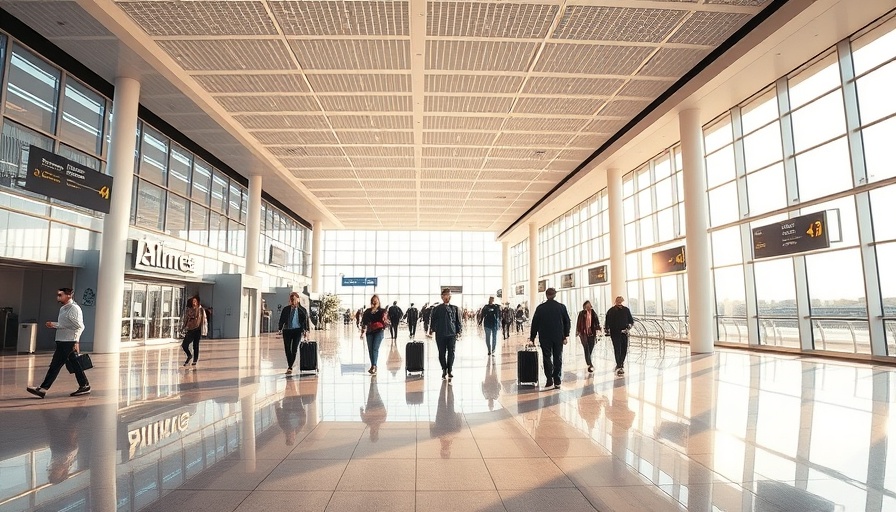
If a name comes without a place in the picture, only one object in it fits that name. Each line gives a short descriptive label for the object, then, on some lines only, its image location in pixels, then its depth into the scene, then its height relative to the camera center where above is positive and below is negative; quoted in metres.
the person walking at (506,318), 24.94 -0.21
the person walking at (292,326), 10.63 -0.21
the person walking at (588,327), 11.95 -0.31
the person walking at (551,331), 8.73 -0.29
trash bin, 15.61 -0.62
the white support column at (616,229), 22.55 +3.57
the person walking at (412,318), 26.20 -0.17
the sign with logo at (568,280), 33.78 +2.10
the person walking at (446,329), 9.88 -0.28
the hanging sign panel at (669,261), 20.13 +1.99
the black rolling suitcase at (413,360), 10.53 -0.89
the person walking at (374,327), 10.85 -0.25
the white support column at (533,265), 38.06 +3.47
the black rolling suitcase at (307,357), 10.63 -0.83
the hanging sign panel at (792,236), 13.40 +2.00
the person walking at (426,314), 27.60 +0.02
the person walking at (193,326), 12.56 -0.23
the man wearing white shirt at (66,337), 7.96 -0.29
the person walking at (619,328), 11.10 -0.31
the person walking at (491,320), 14.42 -0.17
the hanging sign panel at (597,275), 27.42 +2.00
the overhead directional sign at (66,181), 12.66 +3.43
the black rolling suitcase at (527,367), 8.99 -0.89
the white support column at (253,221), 26.22 +4.63
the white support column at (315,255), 39.84 +4.47
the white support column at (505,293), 49.51 +1.91
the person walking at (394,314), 20.22 +0.00
